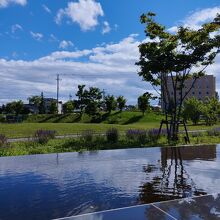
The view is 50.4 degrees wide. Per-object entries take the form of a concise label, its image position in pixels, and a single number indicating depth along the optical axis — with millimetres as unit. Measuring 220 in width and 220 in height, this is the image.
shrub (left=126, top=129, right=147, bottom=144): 10843
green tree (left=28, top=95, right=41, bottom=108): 52908
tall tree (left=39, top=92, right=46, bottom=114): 47475
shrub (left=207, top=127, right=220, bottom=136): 14045
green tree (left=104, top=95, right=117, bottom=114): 38053
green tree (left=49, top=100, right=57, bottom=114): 42332
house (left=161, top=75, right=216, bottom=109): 85276
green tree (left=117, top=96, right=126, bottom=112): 41262
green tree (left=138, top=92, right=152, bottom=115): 36540
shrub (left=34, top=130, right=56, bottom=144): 9771
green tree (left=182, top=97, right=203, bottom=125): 34481
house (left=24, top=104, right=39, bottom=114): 55681
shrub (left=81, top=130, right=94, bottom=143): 10287
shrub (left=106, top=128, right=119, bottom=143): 10325
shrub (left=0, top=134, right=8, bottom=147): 8640
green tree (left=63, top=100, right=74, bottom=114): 39963
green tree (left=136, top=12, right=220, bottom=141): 10545
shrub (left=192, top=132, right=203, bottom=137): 13772
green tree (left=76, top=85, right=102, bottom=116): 35222
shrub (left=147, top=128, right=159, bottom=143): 10965
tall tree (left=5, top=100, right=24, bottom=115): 47375
